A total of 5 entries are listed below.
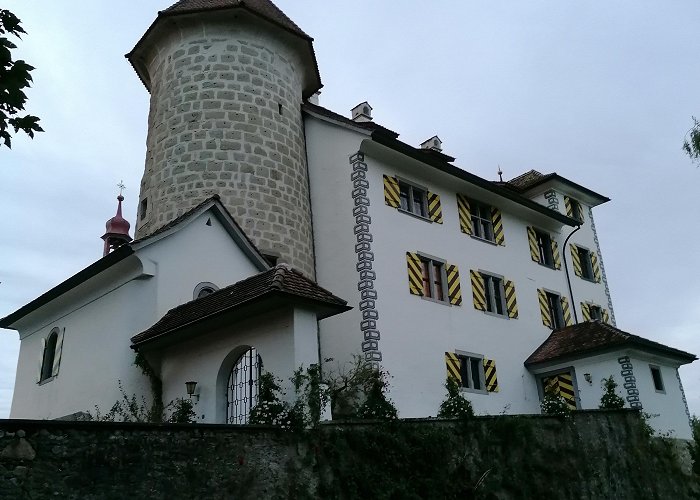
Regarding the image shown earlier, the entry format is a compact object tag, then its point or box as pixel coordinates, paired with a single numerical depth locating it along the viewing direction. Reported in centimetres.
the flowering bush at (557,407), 1423
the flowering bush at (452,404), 1502
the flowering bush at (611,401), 1639
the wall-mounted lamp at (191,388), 1184
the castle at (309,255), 1464
